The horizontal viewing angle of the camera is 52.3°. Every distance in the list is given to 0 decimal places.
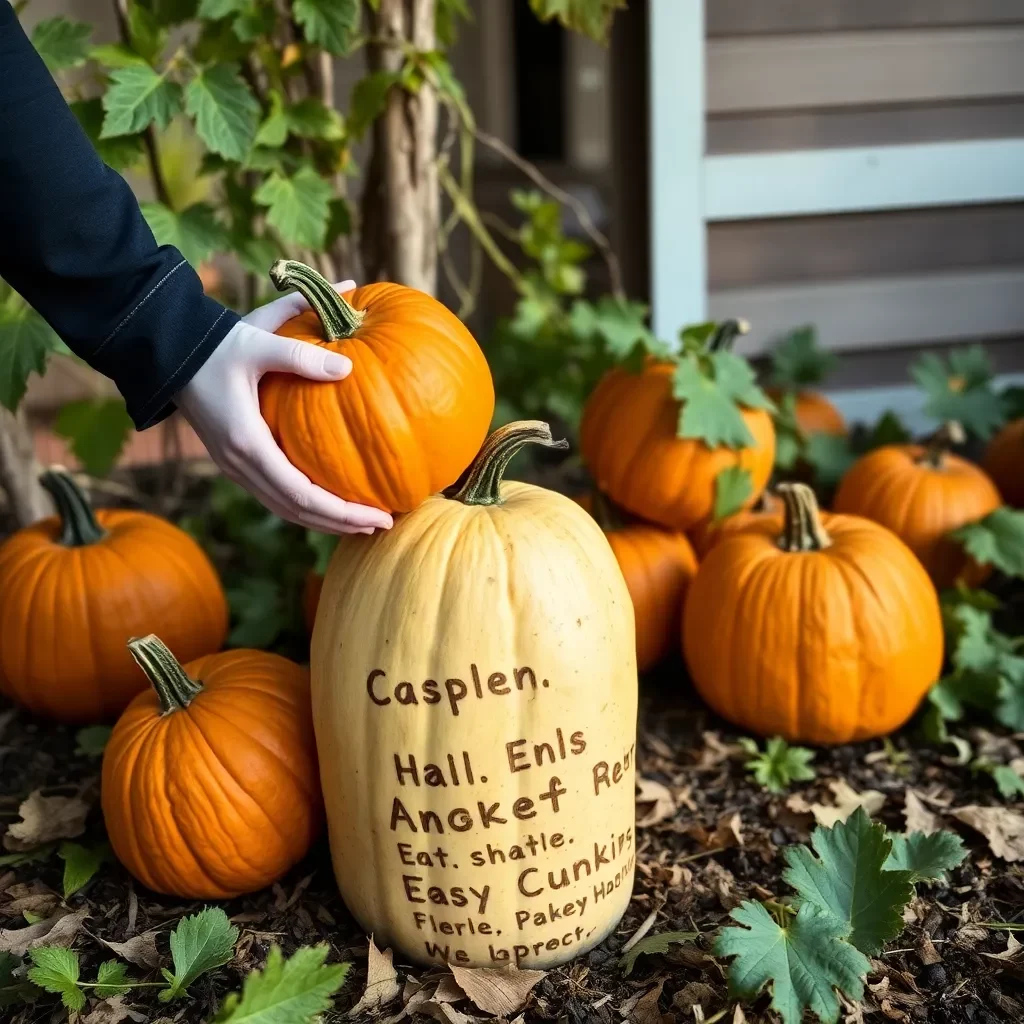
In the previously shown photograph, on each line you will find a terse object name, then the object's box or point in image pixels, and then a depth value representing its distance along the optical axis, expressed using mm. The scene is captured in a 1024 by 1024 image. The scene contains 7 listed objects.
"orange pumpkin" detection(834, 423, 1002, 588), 2146
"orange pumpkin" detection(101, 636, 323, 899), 1380
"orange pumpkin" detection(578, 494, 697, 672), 1984
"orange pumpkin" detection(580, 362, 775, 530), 1947
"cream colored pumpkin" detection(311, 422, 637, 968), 1204
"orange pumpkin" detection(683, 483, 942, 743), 1724
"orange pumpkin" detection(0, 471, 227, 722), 1755
